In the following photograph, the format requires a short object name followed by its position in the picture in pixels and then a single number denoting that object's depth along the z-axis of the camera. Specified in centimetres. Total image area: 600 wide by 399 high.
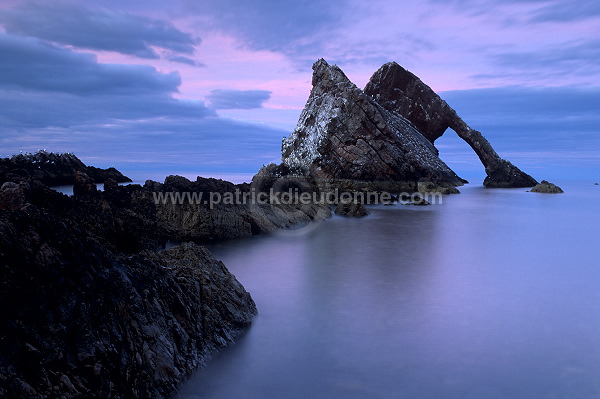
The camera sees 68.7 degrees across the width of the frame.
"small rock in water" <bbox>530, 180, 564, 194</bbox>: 4266
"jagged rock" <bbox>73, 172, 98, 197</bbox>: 1400
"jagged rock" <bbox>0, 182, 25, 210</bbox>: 890
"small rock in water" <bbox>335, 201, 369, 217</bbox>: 2042
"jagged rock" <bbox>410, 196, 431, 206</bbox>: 2844
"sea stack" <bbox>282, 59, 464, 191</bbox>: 3534
